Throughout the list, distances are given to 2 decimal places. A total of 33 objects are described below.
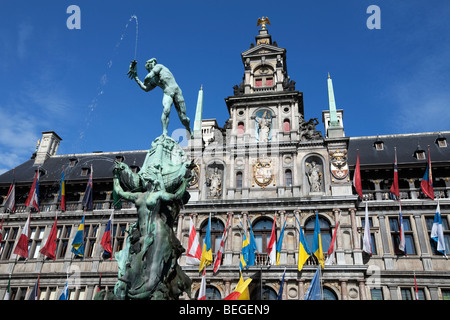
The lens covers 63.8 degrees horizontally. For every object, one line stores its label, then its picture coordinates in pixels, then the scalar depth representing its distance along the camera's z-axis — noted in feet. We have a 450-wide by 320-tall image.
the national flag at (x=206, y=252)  70.37
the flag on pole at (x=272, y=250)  69.15
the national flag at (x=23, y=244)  77.76
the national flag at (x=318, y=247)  66.85
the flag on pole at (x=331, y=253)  67.87
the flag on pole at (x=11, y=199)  83.46
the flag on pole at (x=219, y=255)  69.92
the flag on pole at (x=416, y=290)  64.02
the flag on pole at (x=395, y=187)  70.95
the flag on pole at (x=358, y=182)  72.90
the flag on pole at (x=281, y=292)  64.16
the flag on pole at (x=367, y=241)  66.18
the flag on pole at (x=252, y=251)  67.67
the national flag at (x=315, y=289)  60.29
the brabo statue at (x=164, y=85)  37.06
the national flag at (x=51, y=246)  77.46
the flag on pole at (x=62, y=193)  83.25
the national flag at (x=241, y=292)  58.87
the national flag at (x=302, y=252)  66.74
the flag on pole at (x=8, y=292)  75.42
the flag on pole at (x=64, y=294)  69.82
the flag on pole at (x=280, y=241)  69.03
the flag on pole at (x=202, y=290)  63.46
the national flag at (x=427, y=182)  70.38
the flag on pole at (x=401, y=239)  66.59
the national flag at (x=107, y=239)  77.41
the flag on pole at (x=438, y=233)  65.68
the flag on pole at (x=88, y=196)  81.61
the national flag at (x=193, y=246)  69.62
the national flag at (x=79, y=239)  76.79
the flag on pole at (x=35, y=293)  75.10
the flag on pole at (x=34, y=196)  81.56
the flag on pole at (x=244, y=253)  68.08
